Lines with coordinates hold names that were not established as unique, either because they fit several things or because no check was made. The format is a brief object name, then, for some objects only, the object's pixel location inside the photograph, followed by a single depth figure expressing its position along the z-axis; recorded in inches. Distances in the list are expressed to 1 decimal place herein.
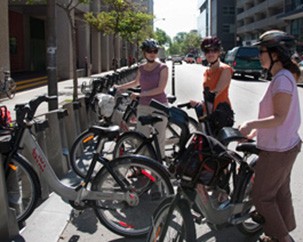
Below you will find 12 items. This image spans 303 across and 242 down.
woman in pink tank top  153.3
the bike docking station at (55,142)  109.8
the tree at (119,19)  688.6
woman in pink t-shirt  87.8
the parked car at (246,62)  811.4
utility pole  249.3
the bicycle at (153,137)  102.1
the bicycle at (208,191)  86.6
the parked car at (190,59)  2351.7
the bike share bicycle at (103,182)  113.5
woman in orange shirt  145.0
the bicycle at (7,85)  435.8
